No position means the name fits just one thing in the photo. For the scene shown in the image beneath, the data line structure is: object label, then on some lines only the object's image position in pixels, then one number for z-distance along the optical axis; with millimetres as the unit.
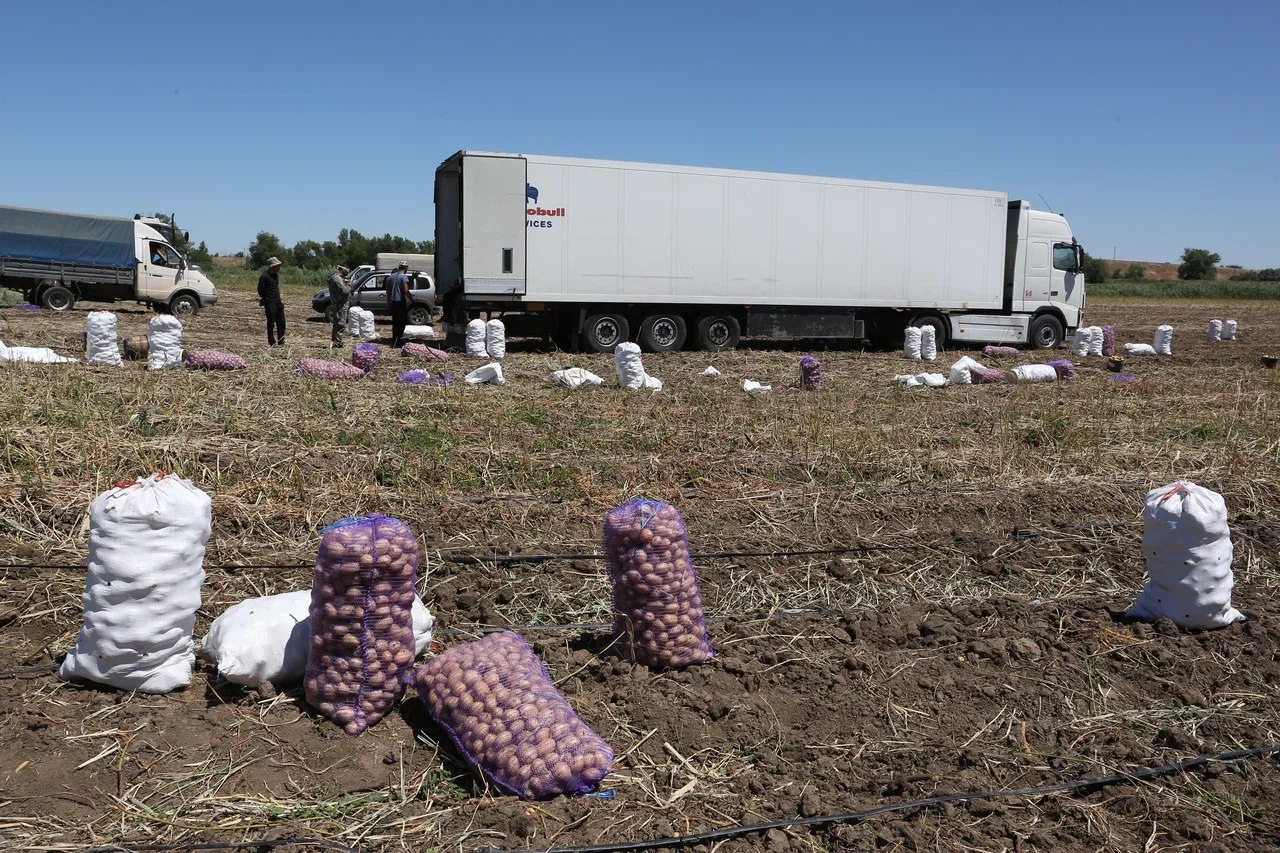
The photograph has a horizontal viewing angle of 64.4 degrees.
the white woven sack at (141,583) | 3578
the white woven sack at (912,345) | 18109
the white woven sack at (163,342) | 12211
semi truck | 16875
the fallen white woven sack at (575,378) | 11961
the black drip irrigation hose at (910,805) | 2938
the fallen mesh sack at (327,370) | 12109
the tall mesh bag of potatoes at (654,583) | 4043
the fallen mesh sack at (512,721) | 3197
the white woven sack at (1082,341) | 20219
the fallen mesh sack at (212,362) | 12328
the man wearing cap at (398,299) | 17875
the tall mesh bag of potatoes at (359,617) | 3520
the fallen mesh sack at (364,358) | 13086
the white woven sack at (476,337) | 16094
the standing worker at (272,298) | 16234
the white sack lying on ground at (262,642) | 3736
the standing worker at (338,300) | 17109
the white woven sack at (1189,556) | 4551
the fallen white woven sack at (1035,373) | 14411
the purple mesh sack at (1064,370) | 14791
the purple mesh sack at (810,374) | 12681
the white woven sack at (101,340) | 12055
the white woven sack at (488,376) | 12133
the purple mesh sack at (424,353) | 15297
